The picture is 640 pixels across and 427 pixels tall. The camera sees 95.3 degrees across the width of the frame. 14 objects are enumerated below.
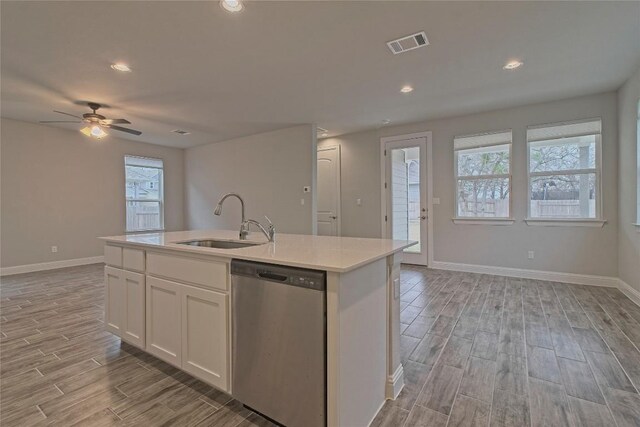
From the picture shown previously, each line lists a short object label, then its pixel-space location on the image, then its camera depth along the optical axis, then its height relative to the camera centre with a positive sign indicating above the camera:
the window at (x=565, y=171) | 3.99 +0.56
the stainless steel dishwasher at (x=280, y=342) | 1.29 -0.62
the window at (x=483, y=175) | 4.58 +0.58
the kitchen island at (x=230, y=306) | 1.29 -0.54
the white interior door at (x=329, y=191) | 6.17 +0.47
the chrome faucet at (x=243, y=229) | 2.32 -0.13
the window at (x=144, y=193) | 6.52 +0.49
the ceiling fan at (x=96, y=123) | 3.90 +1.29
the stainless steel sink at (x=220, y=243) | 2.22 -0.24
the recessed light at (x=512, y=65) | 3.03 +1.54
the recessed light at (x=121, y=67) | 2.97 +1.53
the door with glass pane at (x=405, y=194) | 5.33 +0.34
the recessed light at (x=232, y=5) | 2.07 +1.51
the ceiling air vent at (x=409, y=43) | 2.53 +1.52
